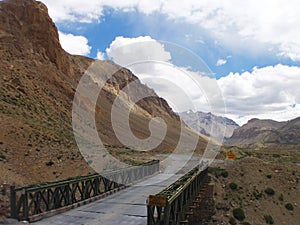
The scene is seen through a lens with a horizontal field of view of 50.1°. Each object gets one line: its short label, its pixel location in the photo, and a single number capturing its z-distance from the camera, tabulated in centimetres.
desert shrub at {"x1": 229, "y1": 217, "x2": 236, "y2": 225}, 1983
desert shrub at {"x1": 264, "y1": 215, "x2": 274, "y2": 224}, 2097
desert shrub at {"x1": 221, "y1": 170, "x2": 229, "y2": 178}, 2514
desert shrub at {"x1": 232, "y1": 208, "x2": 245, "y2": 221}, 2044
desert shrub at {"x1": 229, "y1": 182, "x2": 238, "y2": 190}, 2357
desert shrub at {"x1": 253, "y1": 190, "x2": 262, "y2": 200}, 2311
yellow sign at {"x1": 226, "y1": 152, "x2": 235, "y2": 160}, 2857
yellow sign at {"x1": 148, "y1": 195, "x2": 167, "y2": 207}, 884
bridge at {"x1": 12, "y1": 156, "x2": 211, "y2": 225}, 942
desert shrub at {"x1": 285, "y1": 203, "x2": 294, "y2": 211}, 2297
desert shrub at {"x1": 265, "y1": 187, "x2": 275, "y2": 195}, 2397
